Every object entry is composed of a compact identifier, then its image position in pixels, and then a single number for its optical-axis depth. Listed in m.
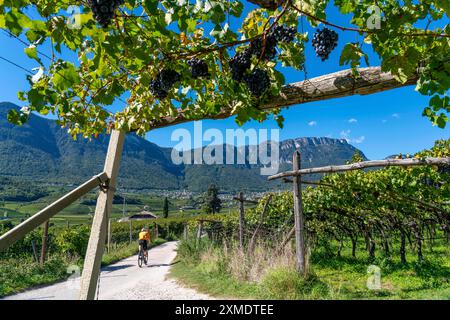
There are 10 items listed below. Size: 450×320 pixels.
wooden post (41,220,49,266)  11.40
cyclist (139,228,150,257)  12.99
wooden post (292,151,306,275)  6.59
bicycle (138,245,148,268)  13.18
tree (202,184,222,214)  82.75
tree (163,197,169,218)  72.71
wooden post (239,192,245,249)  9.48
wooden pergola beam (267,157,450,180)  4.21
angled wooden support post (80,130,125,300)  2.65
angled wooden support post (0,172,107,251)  1.97
